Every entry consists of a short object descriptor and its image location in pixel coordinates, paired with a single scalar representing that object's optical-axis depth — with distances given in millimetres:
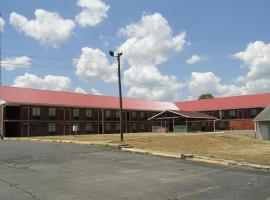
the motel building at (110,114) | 36070
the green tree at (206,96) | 77957
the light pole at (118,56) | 21459
